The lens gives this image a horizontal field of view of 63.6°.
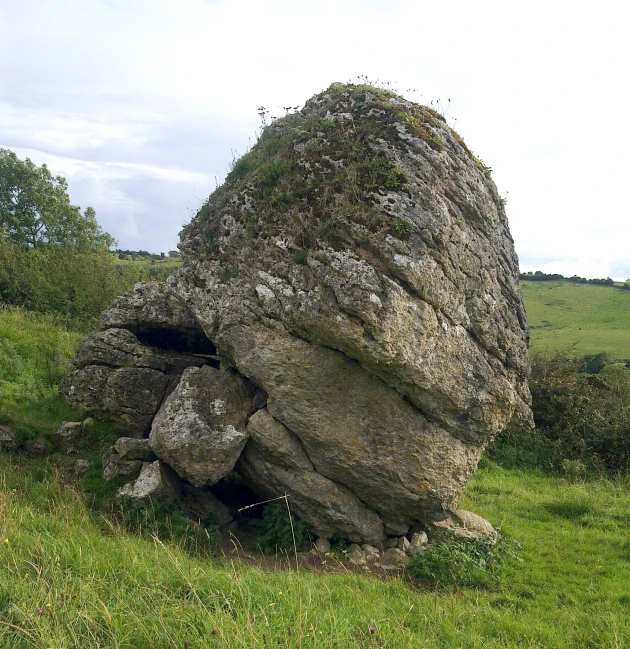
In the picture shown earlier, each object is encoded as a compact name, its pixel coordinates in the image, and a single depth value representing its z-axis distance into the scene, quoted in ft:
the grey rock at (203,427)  34.17
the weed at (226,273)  36.45
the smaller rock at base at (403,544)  35.22
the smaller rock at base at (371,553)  34.01
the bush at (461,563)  30.91
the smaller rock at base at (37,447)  40.09
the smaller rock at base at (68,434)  41.19
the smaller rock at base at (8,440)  39.68
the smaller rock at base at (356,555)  33.14
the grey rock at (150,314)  42.83
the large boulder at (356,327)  32.14
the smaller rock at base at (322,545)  34.55
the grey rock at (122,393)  40.93
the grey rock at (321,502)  35.12
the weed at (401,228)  32.50
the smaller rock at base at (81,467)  37.42
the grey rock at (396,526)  36.78
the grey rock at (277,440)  34.81
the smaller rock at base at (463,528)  35.70
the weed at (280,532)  33.96
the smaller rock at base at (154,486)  33.88
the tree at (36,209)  133.69
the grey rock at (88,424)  41.78
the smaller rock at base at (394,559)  33.06
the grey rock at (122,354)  42.75
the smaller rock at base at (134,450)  36.65
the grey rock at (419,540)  35.27
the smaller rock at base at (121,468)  36.09
